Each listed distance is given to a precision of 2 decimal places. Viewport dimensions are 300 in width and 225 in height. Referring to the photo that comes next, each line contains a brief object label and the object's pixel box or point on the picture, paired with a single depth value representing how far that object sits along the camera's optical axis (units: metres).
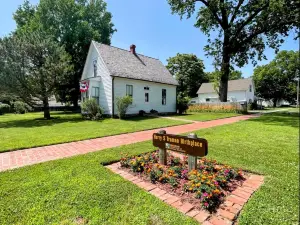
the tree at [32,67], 13.36
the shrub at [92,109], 14.39
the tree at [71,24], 22.97
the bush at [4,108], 23.64
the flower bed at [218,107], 19.23
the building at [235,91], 34.88
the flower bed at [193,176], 2.82
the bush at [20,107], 22.29
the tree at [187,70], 40.91
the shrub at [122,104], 14.00
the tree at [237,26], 16.00
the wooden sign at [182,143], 3.45
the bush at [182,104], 20.48
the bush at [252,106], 30.91
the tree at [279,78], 44.34
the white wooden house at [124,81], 15.26
